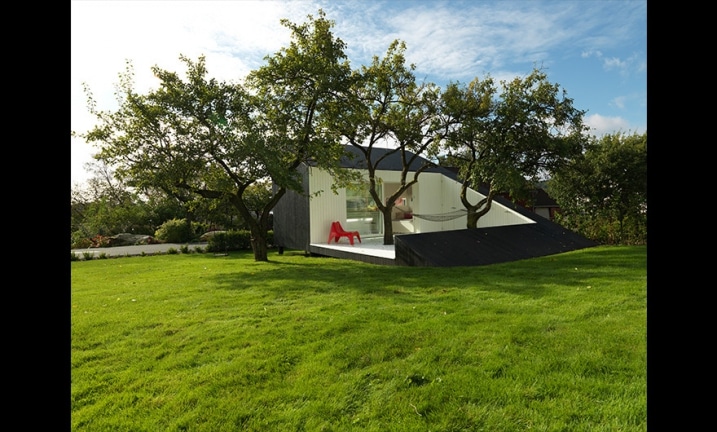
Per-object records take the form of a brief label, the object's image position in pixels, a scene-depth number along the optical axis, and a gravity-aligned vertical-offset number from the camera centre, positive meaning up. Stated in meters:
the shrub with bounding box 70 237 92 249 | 16.33 -0.72
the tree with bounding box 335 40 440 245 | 10.81 +3.39
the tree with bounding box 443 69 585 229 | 10.80 +2.83
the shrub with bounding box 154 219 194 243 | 18.92 -0.30
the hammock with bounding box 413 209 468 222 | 13.52 +0.28
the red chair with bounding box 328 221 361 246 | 12.82 -0.29
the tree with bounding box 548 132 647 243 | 12.17 +1.24
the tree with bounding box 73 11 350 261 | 8.98 +2.49
